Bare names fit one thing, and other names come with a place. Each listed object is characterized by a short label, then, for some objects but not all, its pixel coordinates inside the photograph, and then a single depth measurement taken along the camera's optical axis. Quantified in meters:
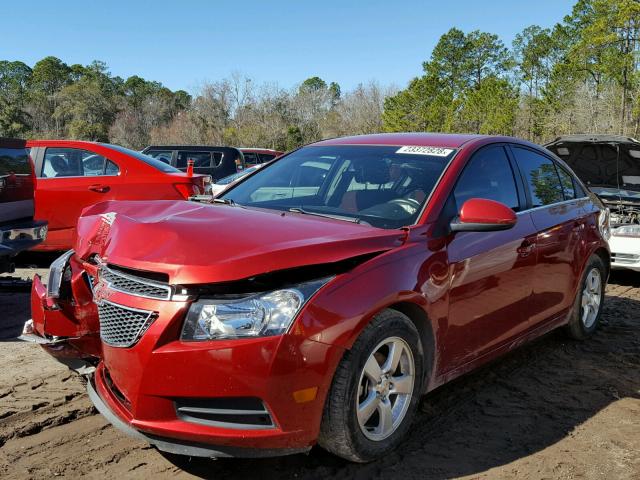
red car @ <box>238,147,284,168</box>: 22.03
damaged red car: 2.54
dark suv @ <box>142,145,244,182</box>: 15.95
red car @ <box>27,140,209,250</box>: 7.75
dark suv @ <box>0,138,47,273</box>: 5.78
